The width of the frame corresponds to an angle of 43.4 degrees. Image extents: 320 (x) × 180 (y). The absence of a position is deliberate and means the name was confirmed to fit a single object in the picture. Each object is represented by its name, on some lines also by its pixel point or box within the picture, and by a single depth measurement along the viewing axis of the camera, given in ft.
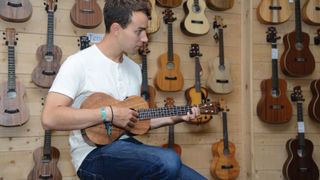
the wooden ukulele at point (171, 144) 10.71
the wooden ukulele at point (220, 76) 10.96
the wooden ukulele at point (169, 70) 10.50
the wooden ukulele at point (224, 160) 10.96
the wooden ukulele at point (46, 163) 9.33
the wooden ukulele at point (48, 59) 9.52
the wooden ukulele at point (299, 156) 11.07
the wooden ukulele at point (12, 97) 9.12
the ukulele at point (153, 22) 10.39
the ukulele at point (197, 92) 10.82
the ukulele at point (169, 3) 10.68
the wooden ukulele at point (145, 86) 10.17
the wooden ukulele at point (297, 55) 11.33
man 5.68
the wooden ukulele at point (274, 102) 11.19
